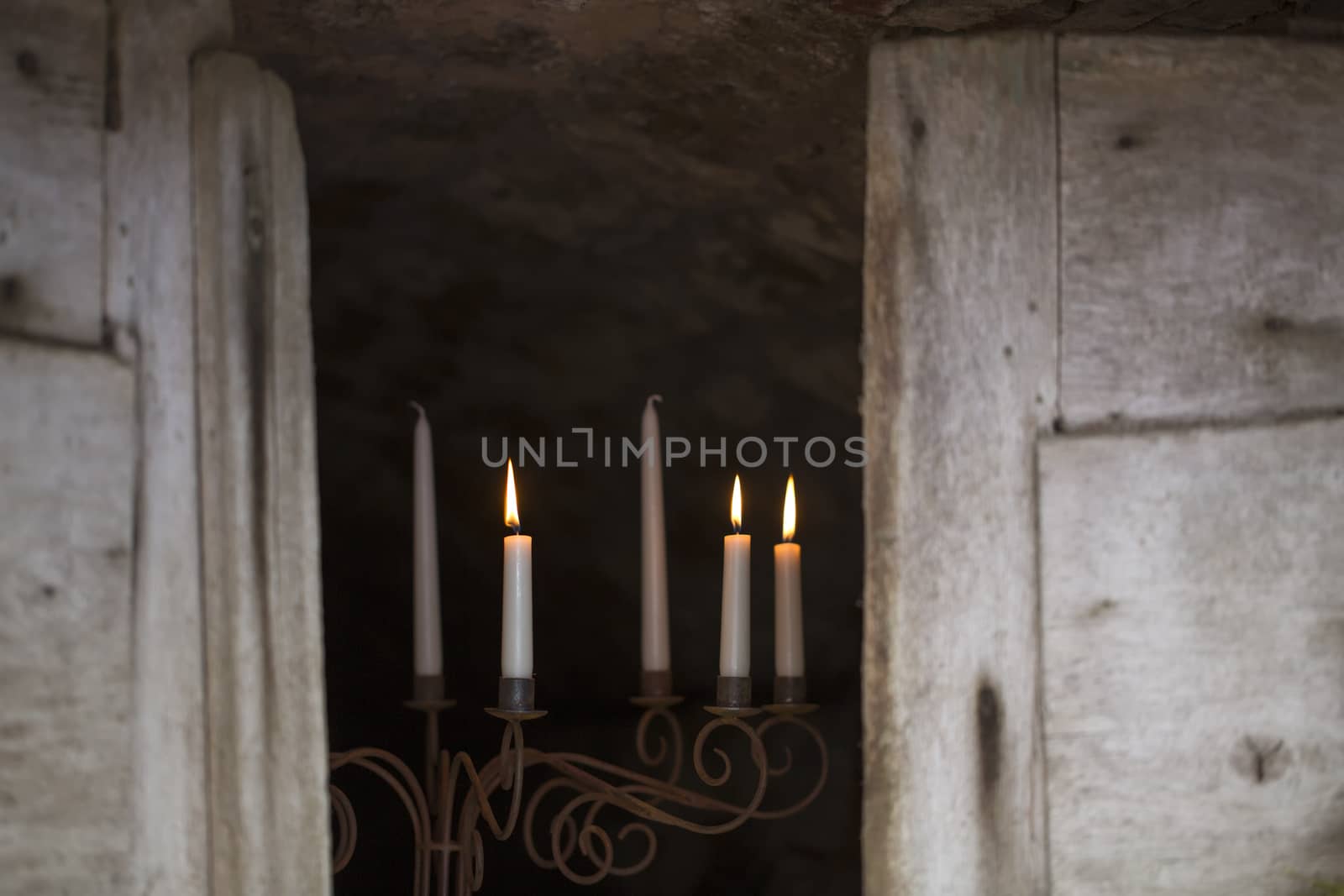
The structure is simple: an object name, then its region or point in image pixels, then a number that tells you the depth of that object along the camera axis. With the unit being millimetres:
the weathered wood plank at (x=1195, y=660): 2539
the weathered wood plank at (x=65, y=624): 2439
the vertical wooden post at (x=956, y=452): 2535
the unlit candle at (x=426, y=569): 2851
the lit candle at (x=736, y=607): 2706
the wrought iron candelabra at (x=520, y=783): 2686
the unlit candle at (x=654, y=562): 2802
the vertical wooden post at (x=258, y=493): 2496
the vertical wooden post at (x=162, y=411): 2479
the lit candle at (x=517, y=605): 2641
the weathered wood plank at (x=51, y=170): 2469
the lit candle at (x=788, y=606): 2763
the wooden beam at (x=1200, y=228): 2574
